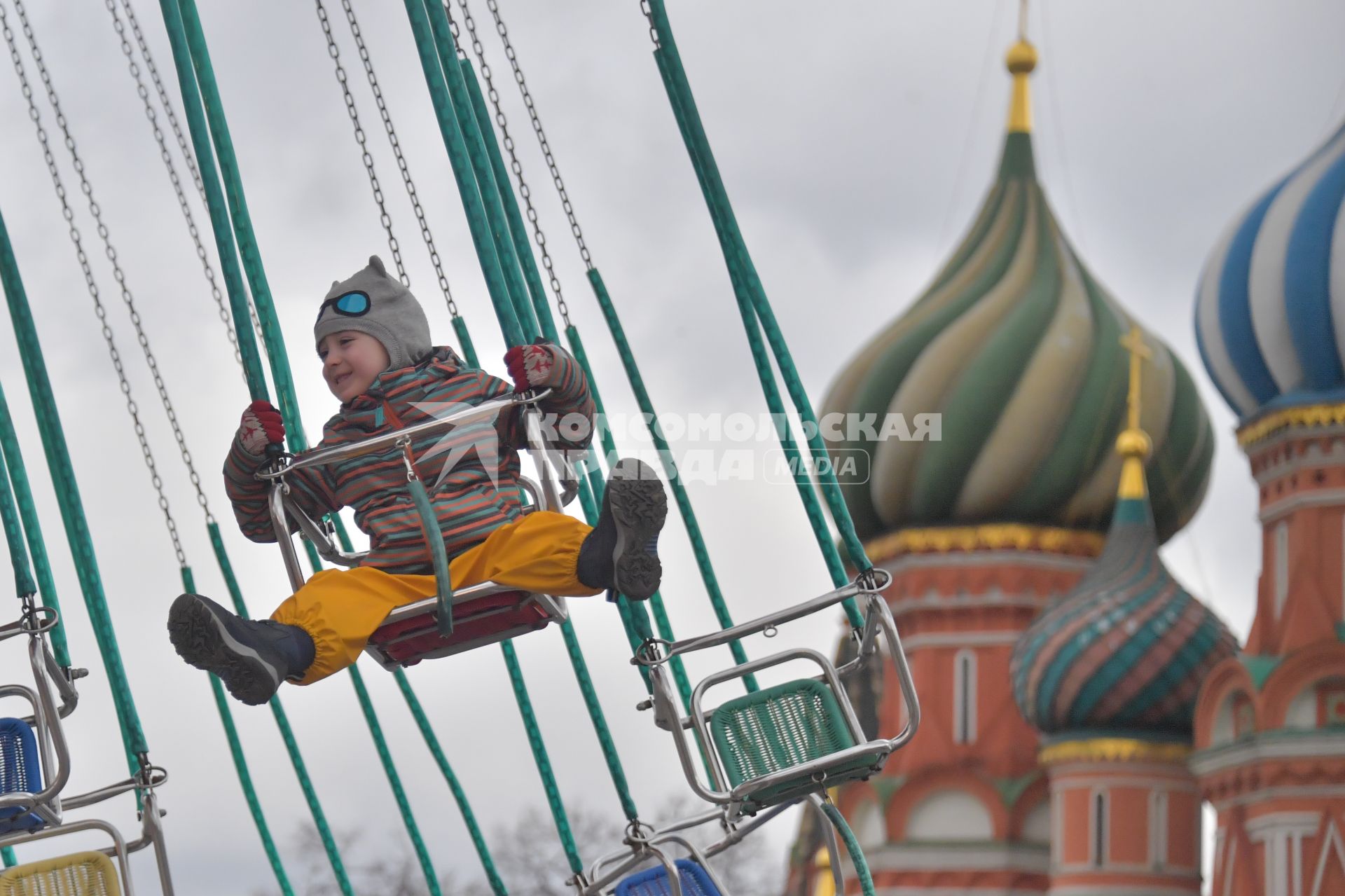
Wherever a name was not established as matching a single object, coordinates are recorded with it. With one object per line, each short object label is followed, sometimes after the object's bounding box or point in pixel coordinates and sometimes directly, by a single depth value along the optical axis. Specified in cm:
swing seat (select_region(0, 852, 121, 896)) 1231
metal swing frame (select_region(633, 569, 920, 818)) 1162
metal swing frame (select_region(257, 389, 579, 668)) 1145
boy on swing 1110
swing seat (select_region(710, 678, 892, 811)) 1198
